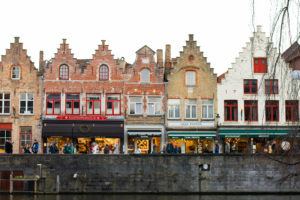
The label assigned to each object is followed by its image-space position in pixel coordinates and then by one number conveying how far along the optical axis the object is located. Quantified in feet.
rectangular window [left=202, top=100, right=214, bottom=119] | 132.98
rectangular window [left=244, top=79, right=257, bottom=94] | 134.00
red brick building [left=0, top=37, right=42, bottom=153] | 130.21
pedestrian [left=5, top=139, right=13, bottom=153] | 114.01
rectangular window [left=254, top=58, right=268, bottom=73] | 130.21
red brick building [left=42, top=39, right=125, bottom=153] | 129.29
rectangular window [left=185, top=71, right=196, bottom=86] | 133.49
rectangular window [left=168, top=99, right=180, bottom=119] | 132.46
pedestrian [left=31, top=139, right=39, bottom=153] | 114.73
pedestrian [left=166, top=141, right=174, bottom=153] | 115.24
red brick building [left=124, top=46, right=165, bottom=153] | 131.23
